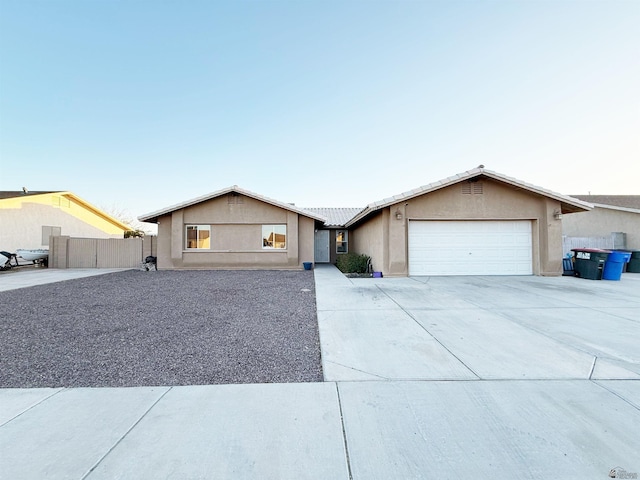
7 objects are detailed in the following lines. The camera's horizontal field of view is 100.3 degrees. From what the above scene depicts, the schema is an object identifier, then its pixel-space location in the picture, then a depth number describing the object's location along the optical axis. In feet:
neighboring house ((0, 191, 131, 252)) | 53.21
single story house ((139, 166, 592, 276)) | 35.19
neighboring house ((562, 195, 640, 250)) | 52.24
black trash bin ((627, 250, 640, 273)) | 39.91
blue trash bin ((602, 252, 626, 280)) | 32.12
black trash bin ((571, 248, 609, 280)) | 33.17
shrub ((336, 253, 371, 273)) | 40.98
